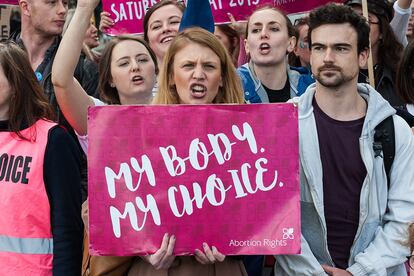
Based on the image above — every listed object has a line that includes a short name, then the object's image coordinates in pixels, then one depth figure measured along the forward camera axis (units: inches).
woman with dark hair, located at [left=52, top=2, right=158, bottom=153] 365.4
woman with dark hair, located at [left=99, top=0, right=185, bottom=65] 465.4
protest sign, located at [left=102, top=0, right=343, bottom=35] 536.1
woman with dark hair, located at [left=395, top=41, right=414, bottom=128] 459.8
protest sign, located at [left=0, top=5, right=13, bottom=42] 600.7
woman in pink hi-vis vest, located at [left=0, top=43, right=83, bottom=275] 332.2
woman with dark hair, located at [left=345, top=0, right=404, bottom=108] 523.5
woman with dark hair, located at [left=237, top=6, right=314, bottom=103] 462.6
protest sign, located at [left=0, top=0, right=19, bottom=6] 560.1
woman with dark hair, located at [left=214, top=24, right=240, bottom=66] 561.9
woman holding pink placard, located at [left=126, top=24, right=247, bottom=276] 326.0
